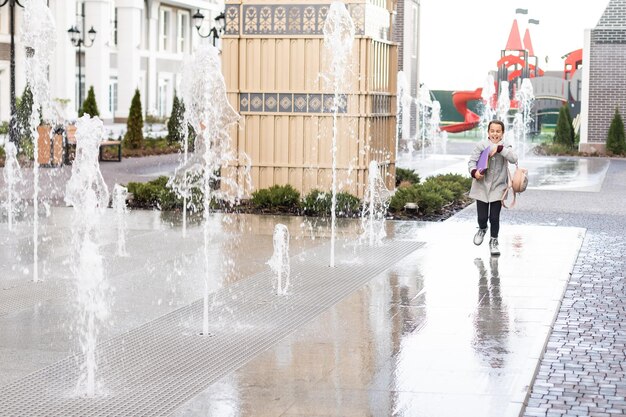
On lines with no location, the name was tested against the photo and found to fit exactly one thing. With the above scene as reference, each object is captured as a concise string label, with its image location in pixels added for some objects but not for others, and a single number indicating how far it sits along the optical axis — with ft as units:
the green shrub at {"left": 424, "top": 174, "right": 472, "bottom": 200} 63.87
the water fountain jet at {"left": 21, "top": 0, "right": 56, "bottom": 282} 44.68
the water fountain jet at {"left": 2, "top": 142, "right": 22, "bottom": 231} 50.31
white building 160.56
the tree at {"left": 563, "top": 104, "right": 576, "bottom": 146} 122.21
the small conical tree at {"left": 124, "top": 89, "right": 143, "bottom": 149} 107.96
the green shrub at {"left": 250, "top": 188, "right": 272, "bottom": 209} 55.98
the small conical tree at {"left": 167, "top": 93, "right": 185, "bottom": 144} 118.21
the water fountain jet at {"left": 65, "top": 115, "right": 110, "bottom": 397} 22.89
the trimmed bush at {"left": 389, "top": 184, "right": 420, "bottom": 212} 55.88
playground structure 155.53
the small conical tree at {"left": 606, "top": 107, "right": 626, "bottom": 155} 115.65
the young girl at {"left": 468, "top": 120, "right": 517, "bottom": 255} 41.09
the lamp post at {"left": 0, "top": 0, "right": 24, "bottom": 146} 89.71
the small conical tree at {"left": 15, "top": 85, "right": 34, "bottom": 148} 92.84
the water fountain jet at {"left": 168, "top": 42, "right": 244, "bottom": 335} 58.90
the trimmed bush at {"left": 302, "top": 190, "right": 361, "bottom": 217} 55.06
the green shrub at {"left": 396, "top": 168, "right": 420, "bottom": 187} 70.23
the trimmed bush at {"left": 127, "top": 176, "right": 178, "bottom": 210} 56.90
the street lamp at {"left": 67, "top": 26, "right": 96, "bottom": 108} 124.98
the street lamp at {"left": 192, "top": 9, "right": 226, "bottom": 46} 110.36
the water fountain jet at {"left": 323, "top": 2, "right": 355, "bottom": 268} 55.83
